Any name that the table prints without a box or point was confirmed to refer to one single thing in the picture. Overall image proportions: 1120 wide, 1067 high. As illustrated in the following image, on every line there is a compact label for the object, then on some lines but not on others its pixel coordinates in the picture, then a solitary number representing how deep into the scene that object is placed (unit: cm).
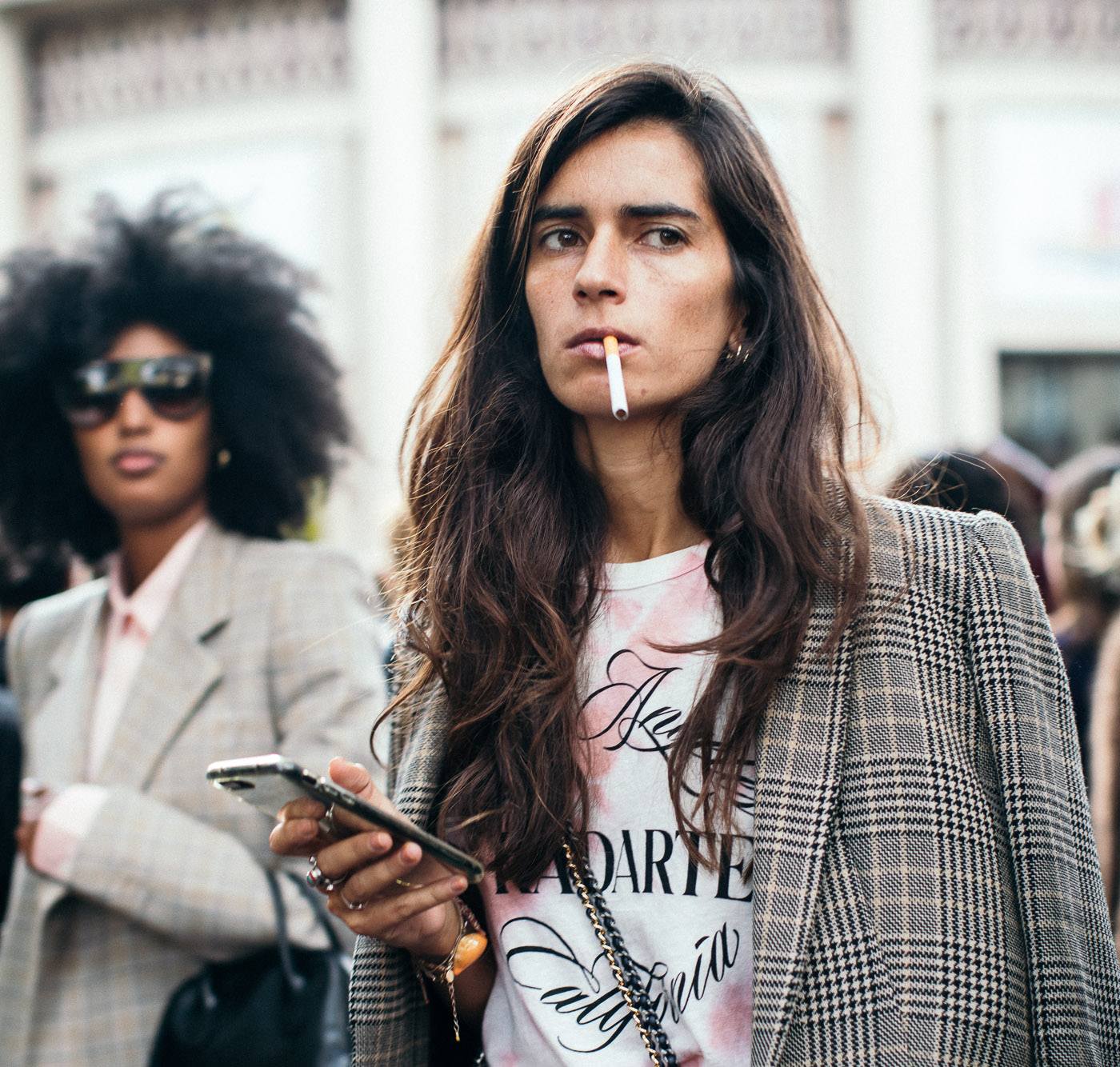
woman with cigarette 149
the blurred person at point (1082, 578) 327
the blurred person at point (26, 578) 349
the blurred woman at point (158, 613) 241
